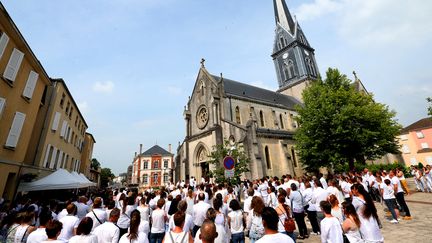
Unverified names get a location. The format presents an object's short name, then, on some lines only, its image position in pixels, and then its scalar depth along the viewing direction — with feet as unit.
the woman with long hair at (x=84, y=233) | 10.70
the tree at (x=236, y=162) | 48.03
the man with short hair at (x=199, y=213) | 18.17
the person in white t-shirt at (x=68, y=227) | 14.56
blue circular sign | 31.37
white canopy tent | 35.60
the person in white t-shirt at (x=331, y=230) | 11.82
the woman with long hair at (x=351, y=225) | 11.77
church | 70.13
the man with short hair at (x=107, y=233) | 12.42
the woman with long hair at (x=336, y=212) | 16.03
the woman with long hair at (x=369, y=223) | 11.82
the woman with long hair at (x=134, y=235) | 10.85
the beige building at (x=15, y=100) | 33.42
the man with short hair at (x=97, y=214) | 16.97
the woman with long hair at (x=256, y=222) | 13.69
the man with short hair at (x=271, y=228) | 7.75
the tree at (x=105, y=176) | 195.77
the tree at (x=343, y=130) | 59.26
